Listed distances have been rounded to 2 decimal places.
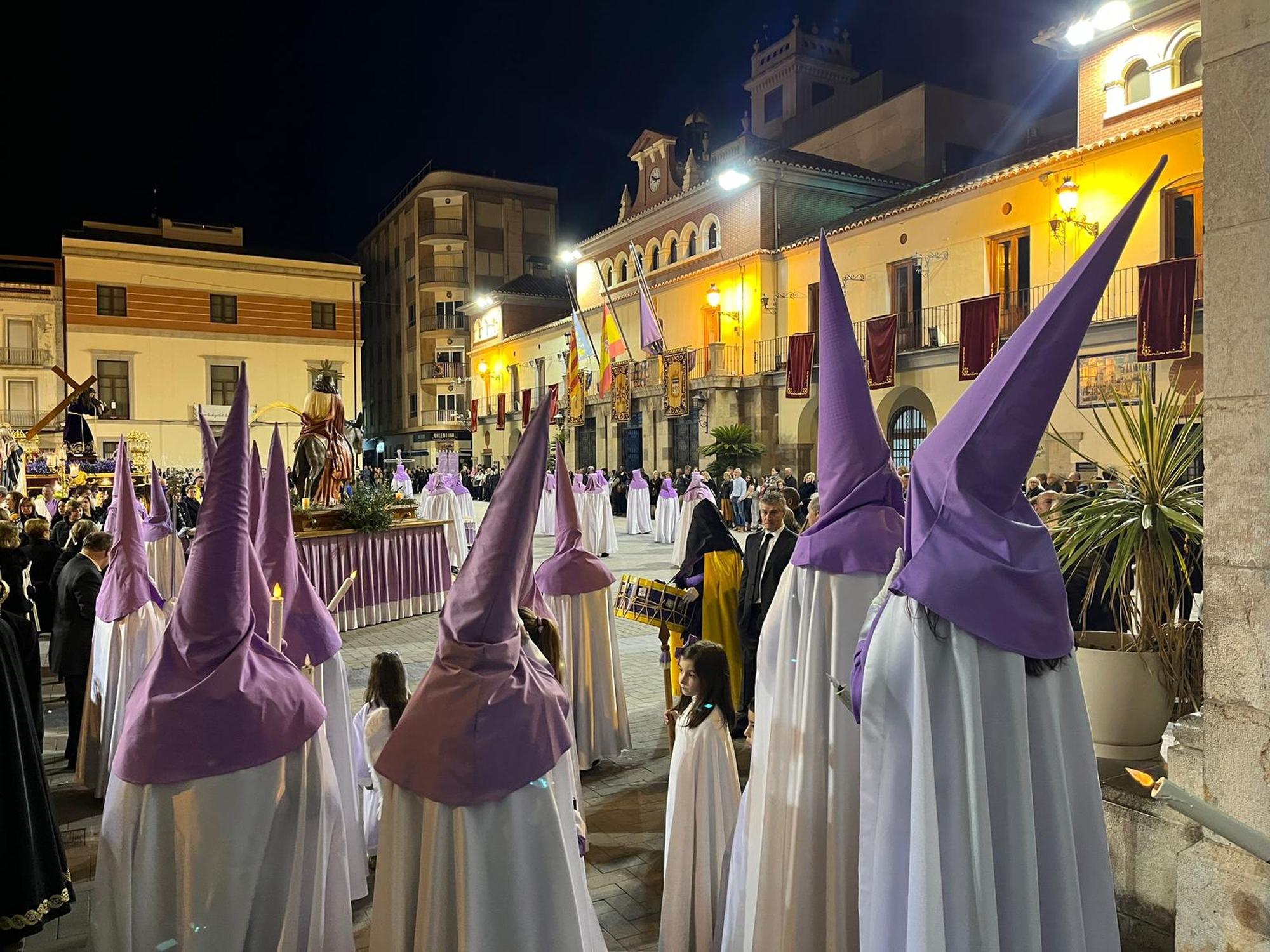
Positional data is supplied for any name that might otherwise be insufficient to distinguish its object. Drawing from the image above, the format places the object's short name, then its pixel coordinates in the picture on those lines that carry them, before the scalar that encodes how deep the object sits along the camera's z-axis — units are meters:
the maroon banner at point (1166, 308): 14.69
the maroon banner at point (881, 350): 21.06
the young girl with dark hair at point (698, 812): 3.48
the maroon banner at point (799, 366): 23.28
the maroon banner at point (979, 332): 18.16
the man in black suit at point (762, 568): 5.49
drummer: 5.98
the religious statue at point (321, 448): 11.41
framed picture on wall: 16.62
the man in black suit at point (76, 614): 5.84
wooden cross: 19.45
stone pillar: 2.71
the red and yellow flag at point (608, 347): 30.34
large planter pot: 3.52
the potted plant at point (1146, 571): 3.48
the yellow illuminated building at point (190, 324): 34.00
